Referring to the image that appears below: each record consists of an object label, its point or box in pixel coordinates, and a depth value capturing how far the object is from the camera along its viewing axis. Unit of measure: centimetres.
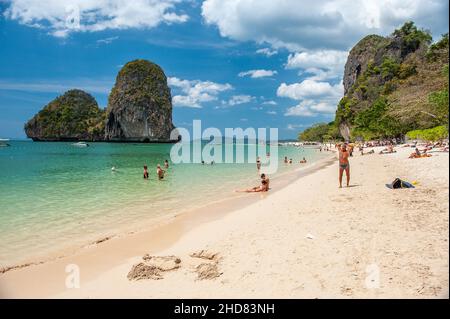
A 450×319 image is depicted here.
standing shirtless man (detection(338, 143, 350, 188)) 1446
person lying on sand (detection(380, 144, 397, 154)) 3784
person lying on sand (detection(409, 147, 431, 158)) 2426
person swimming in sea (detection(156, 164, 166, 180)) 2497
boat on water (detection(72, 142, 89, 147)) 11719
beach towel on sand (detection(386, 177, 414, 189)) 1220
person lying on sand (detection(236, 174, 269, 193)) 1798
